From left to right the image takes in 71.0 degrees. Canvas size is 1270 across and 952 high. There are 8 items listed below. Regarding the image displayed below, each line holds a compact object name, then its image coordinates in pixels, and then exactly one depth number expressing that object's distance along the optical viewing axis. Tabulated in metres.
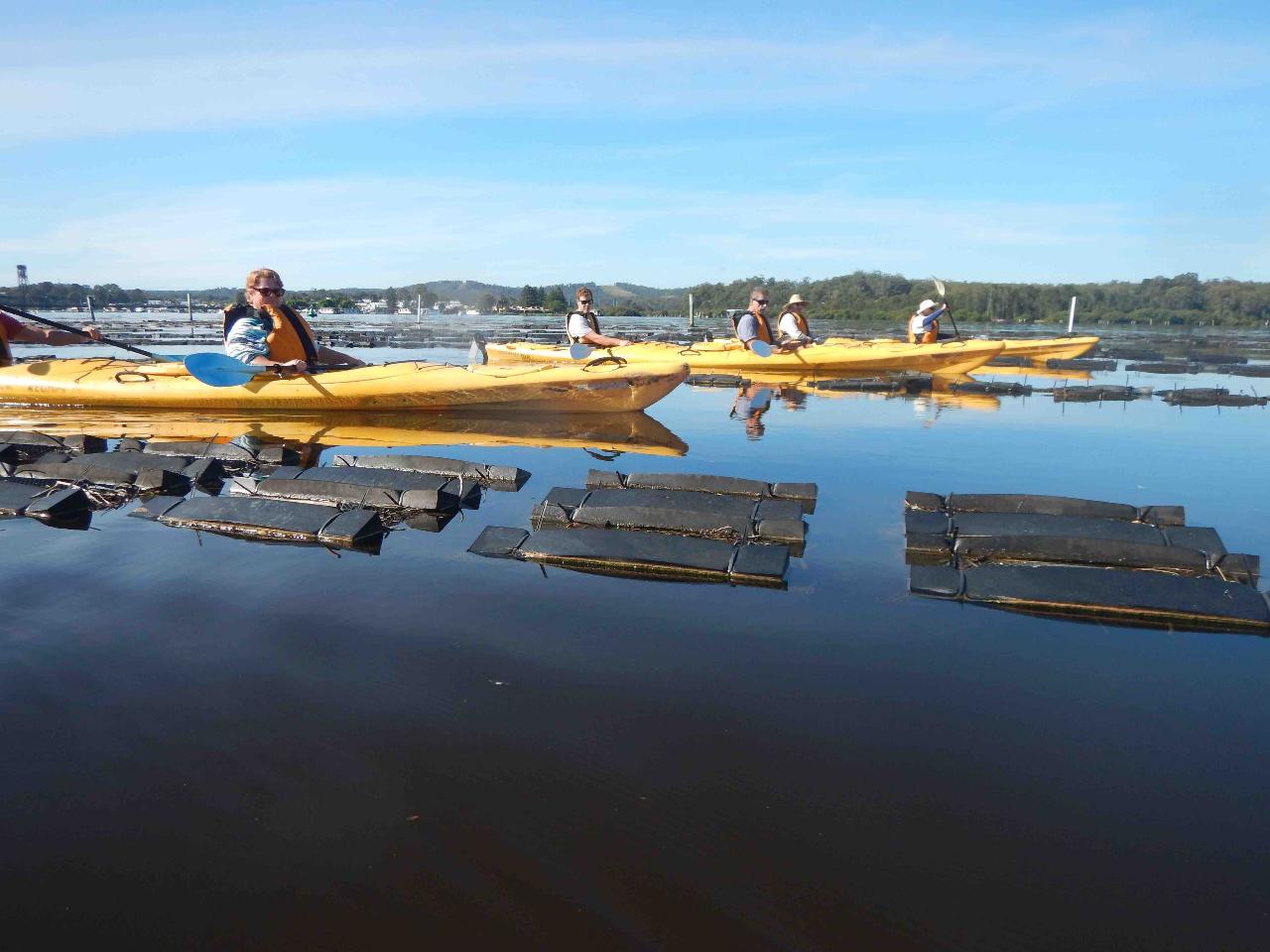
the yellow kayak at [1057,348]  20.88
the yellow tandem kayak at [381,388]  10.55
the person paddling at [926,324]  18.30
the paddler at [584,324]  14.76
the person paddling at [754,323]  16.45
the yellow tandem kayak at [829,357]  16.88
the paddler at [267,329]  10.16
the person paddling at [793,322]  17.39
